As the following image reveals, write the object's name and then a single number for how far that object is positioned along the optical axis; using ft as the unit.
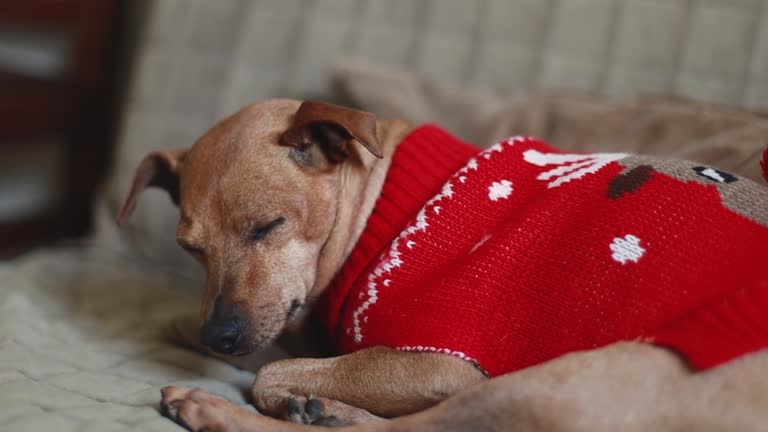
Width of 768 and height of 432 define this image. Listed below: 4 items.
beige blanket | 1.98
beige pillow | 2.47
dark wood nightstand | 3.16
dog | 1.85
